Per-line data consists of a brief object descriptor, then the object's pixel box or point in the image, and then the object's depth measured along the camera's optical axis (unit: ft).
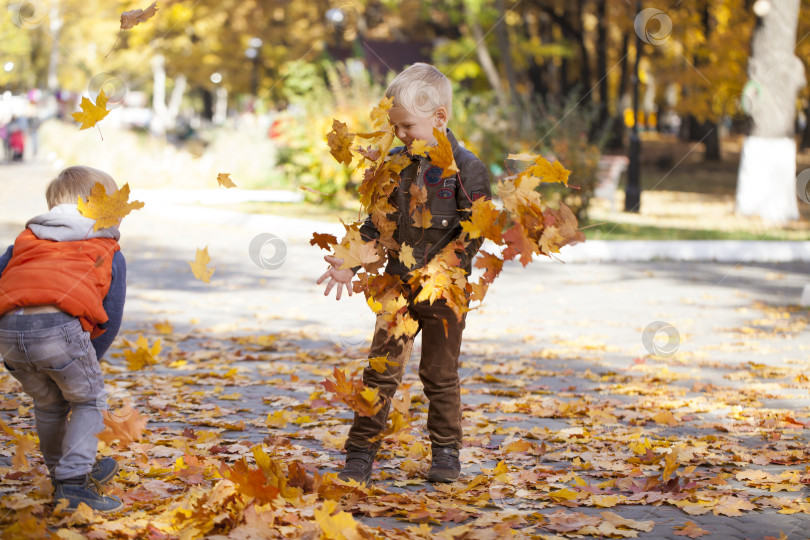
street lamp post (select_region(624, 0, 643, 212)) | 133.90
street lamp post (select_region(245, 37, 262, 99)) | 234.58
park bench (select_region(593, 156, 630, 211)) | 145.48
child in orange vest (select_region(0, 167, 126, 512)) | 23.86
